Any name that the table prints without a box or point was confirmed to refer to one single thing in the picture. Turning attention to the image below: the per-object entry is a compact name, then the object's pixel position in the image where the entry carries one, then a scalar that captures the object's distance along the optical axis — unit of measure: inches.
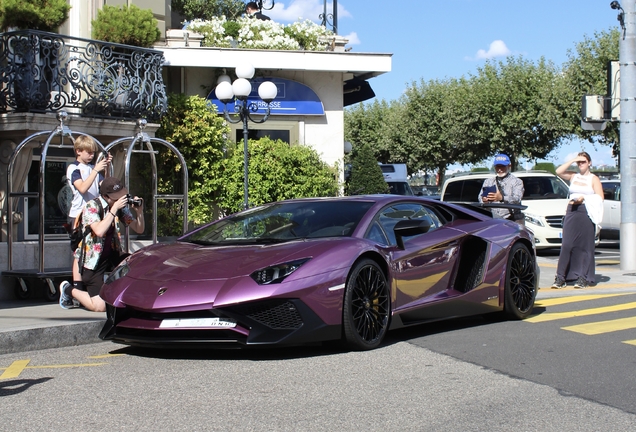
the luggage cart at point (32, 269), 394.9
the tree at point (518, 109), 1811.0
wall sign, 722.8
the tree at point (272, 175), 690.2
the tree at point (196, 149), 658.8
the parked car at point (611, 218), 868.0
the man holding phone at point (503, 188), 458.9
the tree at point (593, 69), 1520.7
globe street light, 584.4
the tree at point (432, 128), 2071.9
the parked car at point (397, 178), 1323.8
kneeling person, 321.1
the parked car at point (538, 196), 719.1
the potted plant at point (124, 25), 559.2
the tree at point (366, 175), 1008.9
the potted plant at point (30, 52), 461.4
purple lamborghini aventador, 245.1
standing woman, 440.8
